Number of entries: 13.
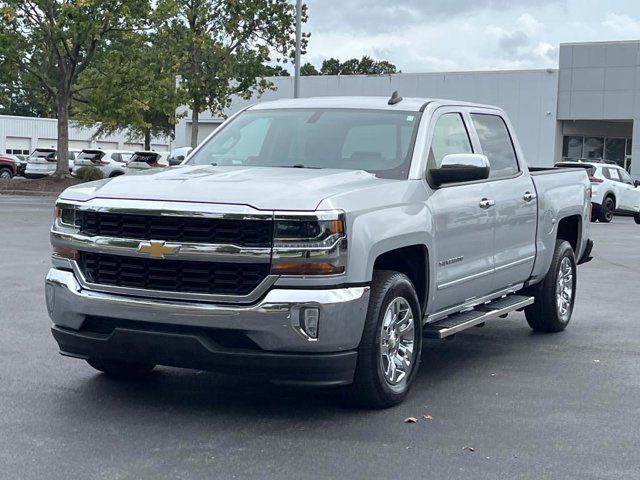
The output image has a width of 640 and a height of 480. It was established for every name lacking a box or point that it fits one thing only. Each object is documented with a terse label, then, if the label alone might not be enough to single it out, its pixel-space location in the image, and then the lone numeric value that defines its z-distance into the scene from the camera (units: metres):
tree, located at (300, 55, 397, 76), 127.49
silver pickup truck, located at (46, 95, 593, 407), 5.62
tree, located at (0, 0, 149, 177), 35.19
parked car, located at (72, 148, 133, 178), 45.78
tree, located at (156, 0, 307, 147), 39.72
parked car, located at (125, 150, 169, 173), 44.32
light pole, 28.88
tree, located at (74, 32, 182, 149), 37.50
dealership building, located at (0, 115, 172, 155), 76.69
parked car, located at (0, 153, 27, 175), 53.42
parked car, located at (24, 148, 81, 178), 47.12
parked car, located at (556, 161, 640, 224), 29.95
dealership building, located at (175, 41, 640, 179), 44.97
